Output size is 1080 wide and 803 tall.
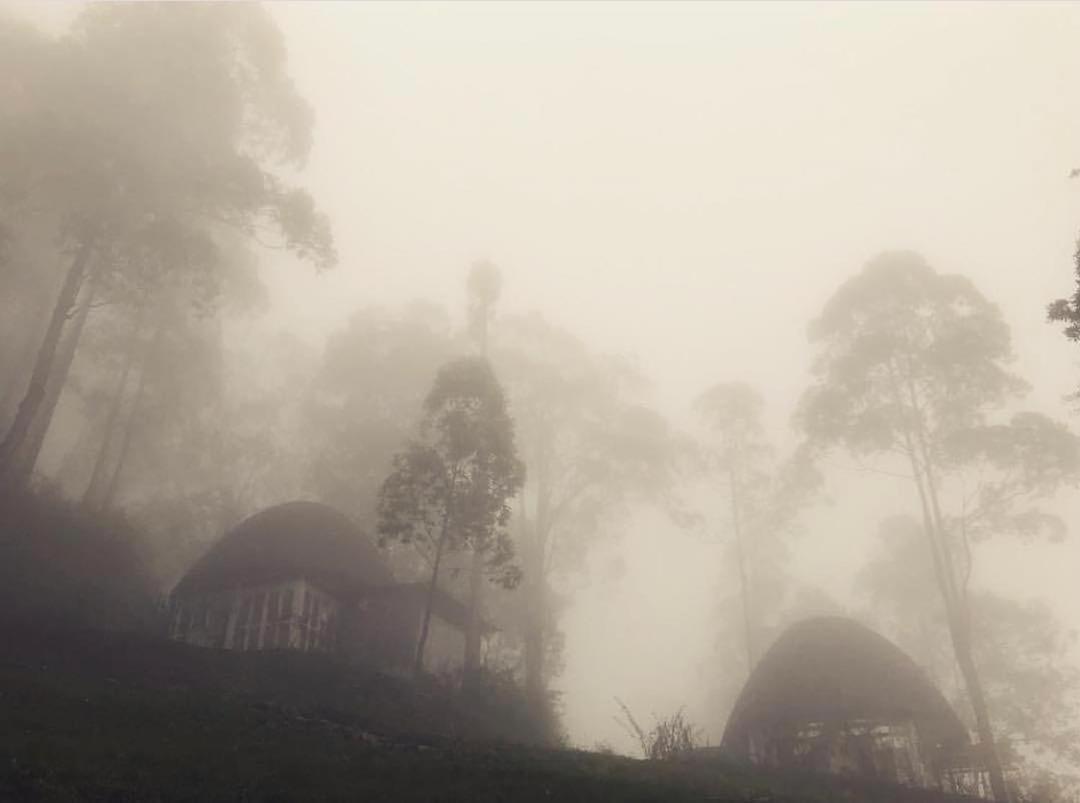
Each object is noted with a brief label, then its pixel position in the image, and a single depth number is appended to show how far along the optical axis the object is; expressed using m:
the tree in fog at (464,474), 25.80
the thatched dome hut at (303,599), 28.66
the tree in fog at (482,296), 41.06
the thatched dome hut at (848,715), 27.53
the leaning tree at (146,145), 25.50
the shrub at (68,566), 23.52
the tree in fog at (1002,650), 40.25
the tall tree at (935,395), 28.44
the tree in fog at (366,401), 41.84
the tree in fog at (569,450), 42.19
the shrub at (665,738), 22.25
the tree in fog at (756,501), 37.72
